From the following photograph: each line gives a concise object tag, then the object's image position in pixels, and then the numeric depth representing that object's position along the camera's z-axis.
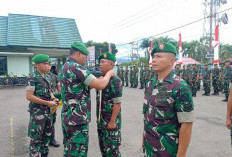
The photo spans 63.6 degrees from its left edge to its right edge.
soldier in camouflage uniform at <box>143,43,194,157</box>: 1.58
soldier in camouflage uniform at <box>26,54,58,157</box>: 2.90
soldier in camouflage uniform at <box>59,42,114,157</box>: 2.20
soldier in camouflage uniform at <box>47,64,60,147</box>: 3.90
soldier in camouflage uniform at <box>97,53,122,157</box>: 2.57
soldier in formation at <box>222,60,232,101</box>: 9.35
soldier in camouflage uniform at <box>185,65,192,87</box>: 11.19
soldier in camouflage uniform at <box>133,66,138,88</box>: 16.00
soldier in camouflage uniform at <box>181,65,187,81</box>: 11.86
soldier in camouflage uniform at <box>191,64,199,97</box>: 10.60
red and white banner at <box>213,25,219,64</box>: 11.59
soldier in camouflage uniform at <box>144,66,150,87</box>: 14.88
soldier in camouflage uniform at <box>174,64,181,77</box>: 12.72
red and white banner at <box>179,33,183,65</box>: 14.14
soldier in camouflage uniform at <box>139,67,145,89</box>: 15.32
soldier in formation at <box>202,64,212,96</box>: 10.91
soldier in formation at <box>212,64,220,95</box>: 10.99
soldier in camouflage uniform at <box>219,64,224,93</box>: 10.74
